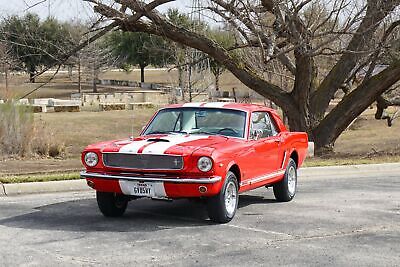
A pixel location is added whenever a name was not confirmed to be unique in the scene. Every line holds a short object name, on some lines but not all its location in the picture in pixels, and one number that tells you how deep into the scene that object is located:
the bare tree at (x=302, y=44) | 17.38
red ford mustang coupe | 7.59
